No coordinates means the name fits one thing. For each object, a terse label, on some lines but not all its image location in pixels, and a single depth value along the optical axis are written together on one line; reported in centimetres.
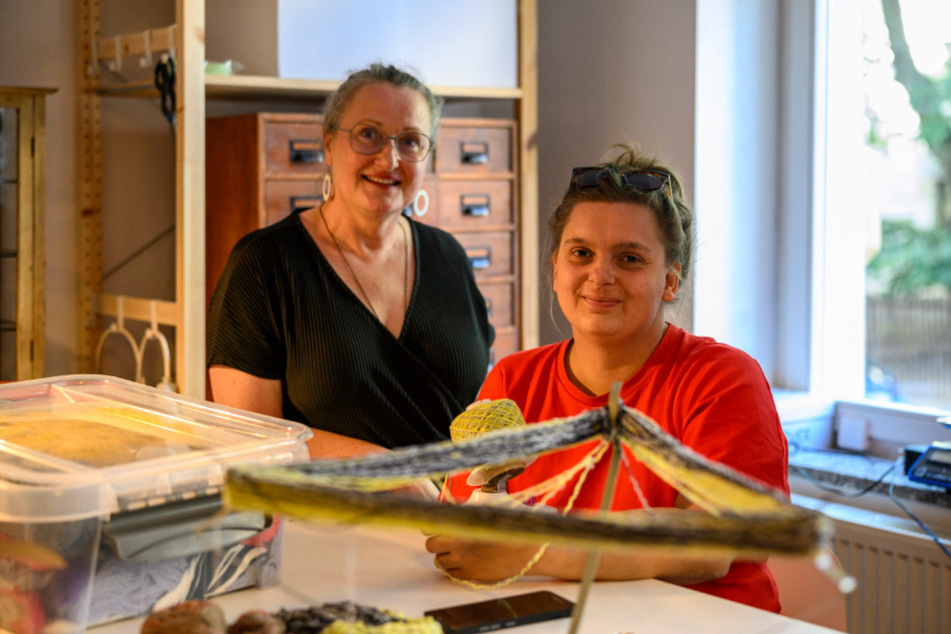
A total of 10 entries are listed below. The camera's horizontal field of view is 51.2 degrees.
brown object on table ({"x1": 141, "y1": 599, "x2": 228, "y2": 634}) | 88
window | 262
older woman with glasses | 189
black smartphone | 101
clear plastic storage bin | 91
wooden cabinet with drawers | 254
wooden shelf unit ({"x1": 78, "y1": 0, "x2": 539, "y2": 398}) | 234
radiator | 210
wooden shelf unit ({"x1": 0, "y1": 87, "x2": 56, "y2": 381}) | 238
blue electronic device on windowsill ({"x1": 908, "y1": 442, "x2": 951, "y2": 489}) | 214
